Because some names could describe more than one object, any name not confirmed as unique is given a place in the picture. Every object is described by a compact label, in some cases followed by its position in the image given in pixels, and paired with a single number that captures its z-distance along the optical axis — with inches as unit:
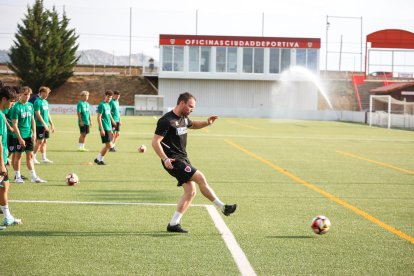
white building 2591.0
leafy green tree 2551.7
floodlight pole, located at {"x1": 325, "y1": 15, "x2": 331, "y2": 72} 2770.7
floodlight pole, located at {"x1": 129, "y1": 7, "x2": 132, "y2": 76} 2972.4
